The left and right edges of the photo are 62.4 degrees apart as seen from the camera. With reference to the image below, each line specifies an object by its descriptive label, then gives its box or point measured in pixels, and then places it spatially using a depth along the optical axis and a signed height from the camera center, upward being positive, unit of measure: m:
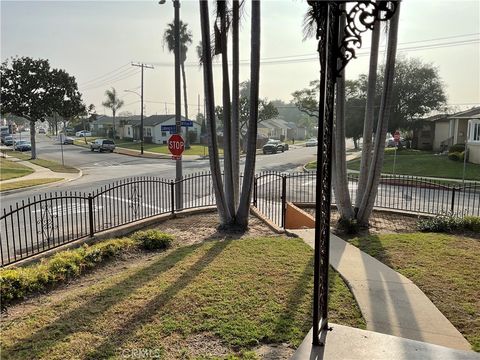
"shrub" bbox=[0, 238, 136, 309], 5.49 -2.24
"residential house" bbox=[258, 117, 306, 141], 88.50 -0.40
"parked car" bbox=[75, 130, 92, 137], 91.44 -1.67
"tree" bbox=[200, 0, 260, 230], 8.92 -0.10
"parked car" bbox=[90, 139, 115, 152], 50.44 -2.36
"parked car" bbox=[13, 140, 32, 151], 51.72 -2.64
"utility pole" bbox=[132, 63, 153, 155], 45.44 +3.71
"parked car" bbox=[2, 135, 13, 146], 62.12 -2.41
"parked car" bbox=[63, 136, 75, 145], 66.38 -2.48
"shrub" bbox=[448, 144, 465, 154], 30.71 -1.38
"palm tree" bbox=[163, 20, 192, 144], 53.42 +12.18
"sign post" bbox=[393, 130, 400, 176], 27.86 -0.46
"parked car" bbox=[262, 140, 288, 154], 51.03 -2.51
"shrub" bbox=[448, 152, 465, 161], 29.59 -1.92
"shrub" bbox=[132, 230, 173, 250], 8.02 -2.29
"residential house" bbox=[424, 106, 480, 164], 28.58 -0.10
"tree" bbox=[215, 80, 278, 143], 49.57 +2.45
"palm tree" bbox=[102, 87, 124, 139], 83.81 +5.40
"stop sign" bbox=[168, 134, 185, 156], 12.70 -0.53
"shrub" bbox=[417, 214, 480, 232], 9.33 -2.21
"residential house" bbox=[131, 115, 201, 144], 62.47 -0.46
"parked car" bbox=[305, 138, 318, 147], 68.91 -2.57
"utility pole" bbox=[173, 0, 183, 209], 13.45 +1.13
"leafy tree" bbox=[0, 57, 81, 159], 34.84 +3.30
